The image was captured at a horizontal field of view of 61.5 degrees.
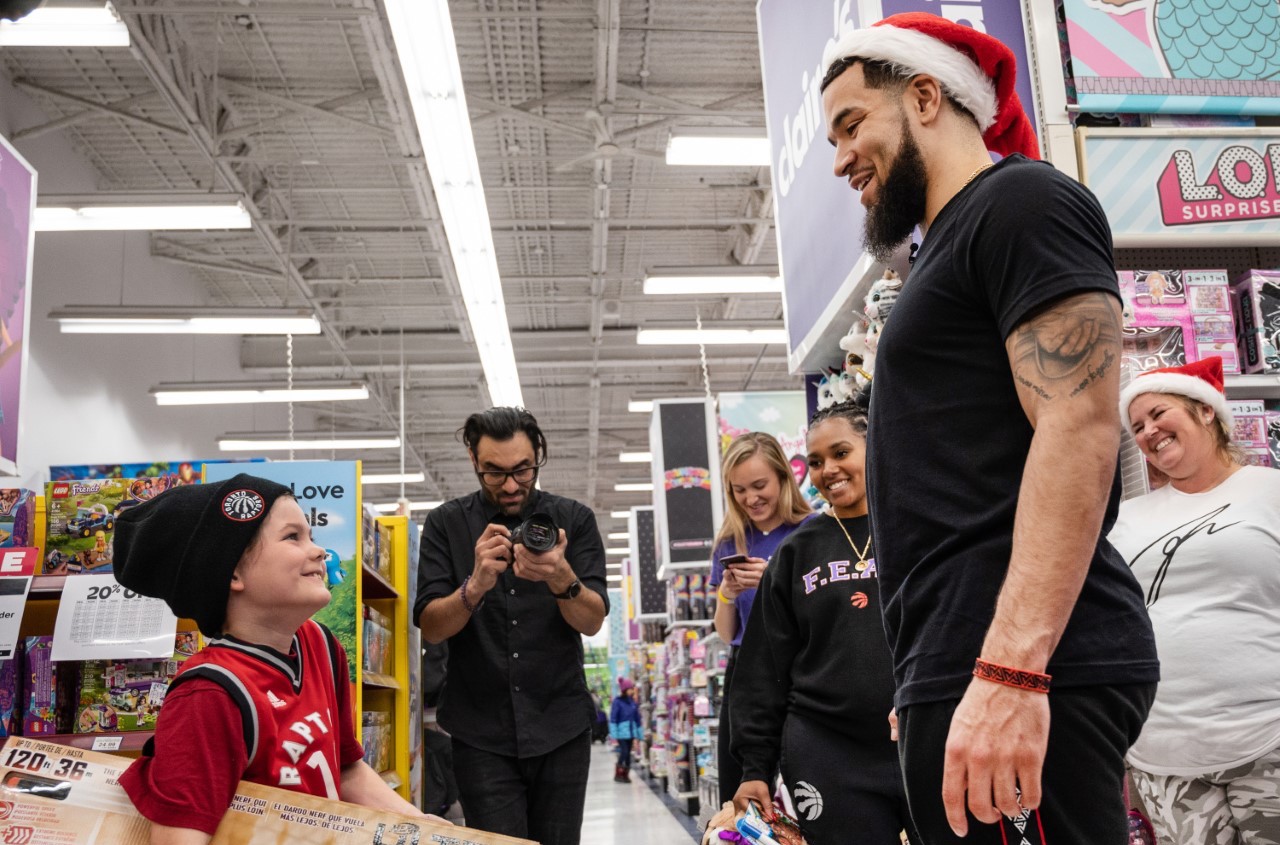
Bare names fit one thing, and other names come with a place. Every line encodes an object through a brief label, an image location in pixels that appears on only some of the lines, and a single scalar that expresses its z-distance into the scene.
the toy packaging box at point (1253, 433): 2.69
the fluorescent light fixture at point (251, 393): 11.75
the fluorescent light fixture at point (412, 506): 20.95
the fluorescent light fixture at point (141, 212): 7.91
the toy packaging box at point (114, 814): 1.36
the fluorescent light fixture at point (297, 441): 13.77
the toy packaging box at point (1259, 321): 2.77
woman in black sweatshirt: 2.13
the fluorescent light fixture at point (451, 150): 5.43
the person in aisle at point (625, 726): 14.97
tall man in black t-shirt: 1.04
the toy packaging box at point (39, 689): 2.71
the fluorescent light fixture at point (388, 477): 16.28
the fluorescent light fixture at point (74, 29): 6.25
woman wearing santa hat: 2.21
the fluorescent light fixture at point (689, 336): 11.63
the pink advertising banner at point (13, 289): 3.17
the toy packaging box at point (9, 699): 2.67
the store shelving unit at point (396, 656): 3.46
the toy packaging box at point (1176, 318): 2.71
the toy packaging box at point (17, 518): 2.88
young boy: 1.49
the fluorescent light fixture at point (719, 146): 7.64
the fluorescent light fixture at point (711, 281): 10.21
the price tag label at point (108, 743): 2.65
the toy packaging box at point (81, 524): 2.91
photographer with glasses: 2.62
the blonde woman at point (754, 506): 3.16
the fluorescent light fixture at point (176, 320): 9.49
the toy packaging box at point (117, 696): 2.74
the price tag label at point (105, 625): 2.67
